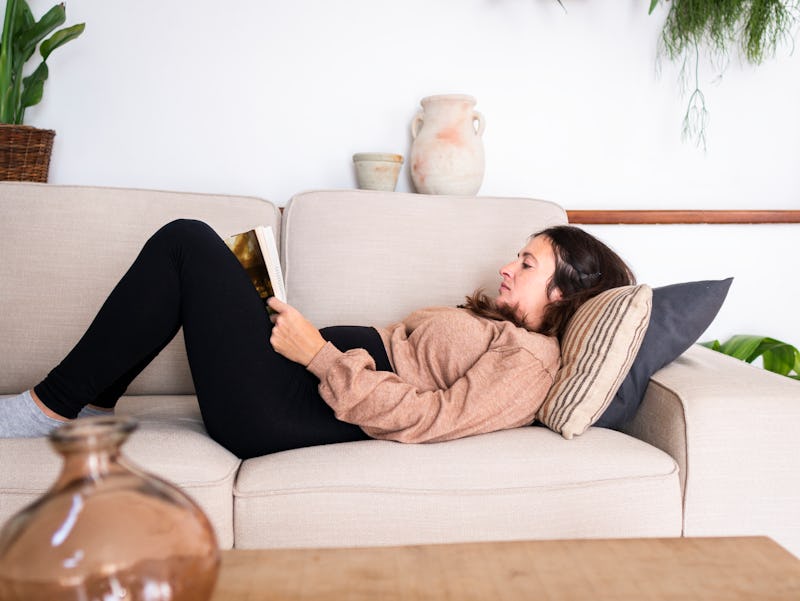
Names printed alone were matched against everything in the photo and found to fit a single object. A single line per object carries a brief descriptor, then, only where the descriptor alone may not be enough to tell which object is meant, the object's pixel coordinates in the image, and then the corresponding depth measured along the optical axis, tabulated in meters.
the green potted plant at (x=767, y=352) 2.08
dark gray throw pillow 1.38
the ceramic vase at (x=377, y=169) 2.04
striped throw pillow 1.25
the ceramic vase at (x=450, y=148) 2.04
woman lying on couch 1.22
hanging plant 2.18
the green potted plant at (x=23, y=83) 1.89
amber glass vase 0.47
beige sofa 1.11
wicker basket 1.89
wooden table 0.64
